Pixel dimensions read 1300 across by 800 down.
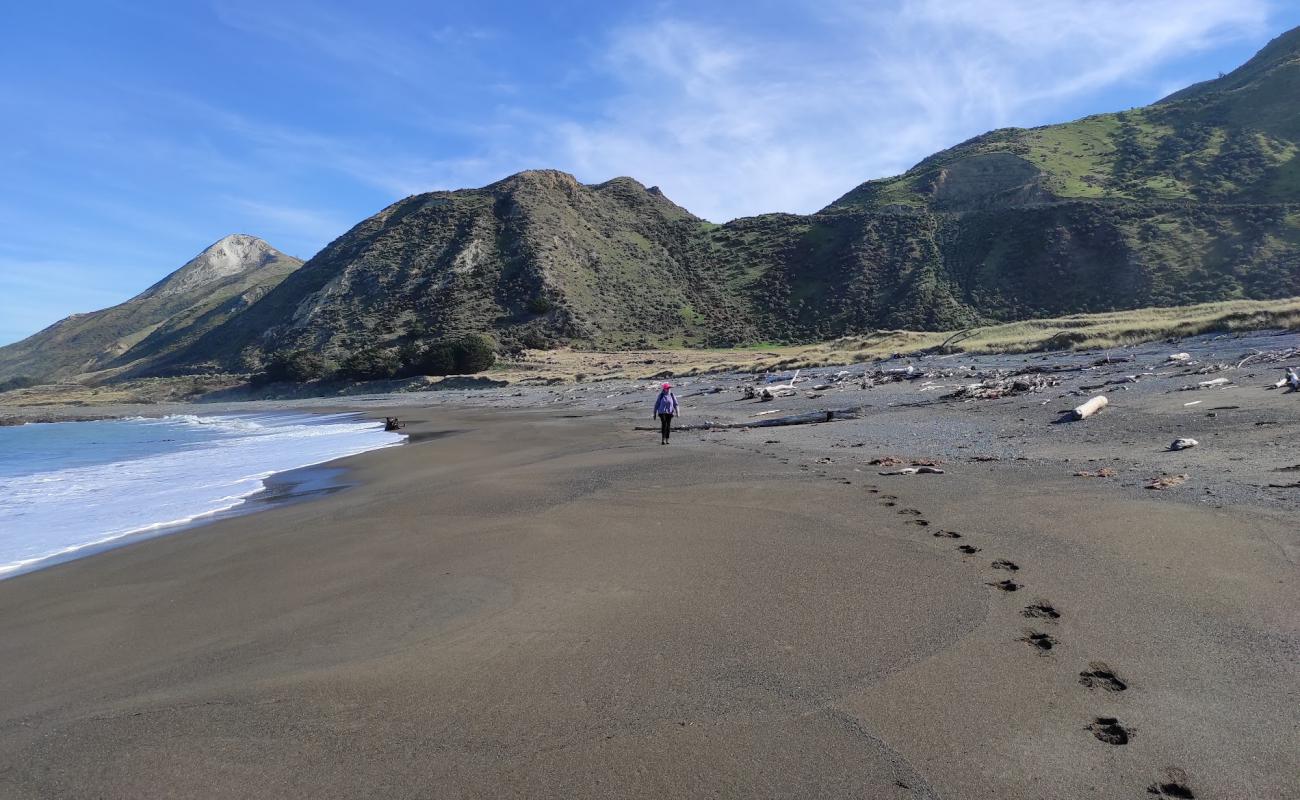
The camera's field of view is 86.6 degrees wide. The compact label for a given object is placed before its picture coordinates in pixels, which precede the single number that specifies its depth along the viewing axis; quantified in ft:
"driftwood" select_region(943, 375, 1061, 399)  51.67
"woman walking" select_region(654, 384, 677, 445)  47.09
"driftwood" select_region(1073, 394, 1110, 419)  37.65
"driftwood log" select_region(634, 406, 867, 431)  50.83
